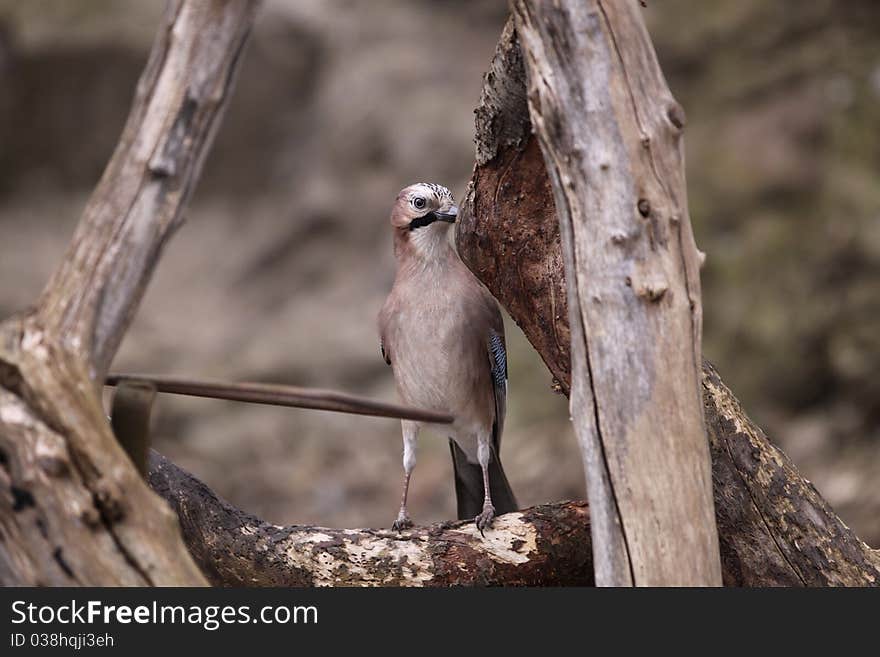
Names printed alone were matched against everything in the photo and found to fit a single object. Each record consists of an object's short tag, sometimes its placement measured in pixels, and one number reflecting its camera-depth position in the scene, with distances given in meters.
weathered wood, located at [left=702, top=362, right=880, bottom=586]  5.95
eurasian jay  7.75
